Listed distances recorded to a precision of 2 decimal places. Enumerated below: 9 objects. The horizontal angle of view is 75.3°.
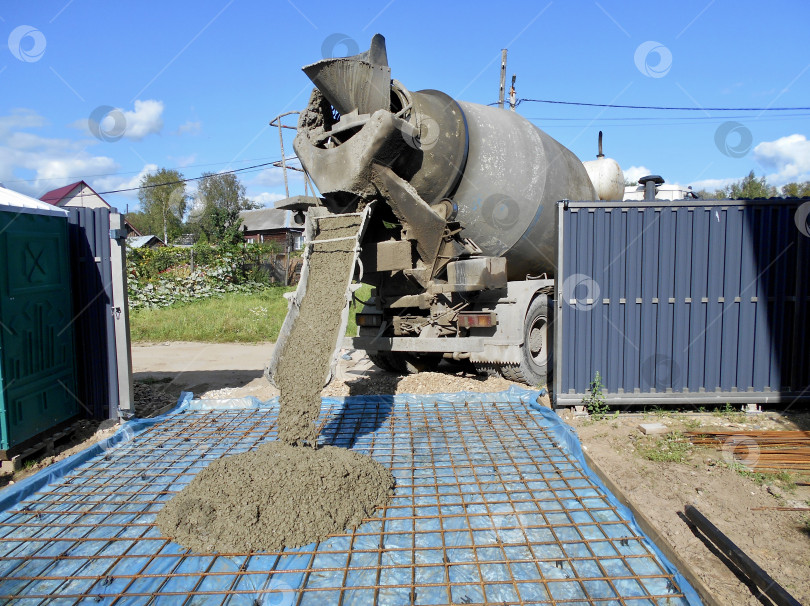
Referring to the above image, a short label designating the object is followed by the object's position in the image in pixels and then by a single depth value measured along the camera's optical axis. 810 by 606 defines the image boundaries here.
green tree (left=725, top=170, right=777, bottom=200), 33.75
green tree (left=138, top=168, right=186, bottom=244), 39.60
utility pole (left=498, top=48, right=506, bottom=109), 17.42
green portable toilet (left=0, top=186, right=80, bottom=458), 4.19
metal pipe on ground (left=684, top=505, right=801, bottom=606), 2.33
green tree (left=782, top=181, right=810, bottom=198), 33.16
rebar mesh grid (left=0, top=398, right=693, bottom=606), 2.43
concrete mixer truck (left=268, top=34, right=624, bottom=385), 4.99
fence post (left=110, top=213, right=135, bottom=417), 5.05
